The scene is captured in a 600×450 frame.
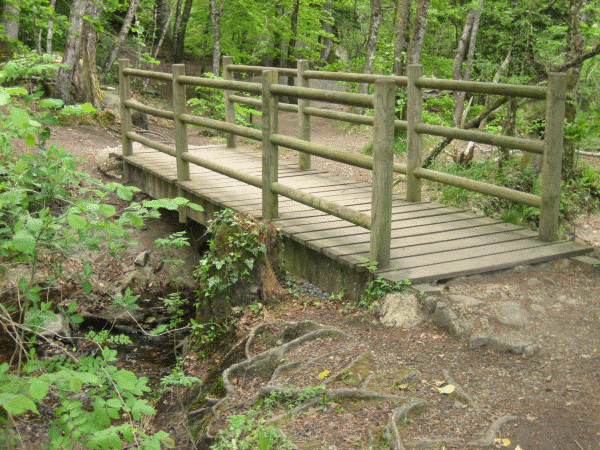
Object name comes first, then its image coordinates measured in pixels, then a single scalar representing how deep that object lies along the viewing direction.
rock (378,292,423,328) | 4.32
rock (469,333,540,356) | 3.85
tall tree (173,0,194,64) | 20.03
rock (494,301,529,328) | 4.14
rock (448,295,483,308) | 4.25
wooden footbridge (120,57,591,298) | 4.59
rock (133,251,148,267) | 8.02
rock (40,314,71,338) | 6.35
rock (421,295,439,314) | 4.29
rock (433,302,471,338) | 4.09
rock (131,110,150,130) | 12.69
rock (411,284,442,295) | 4.35
